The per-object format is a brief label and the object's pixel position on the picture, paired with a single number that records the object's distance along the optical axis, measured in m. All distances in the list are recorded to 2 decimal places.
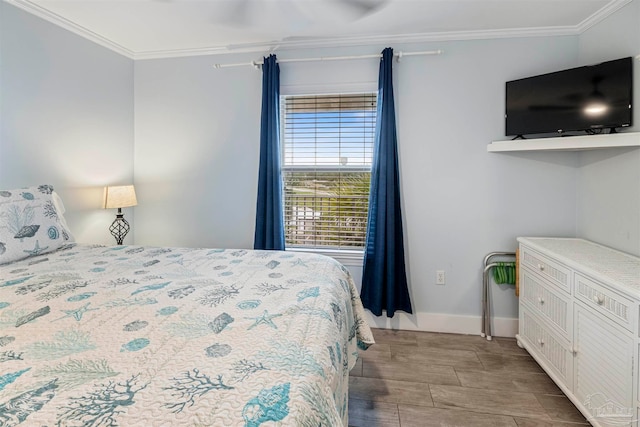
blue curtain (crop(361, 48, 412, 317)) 2.75
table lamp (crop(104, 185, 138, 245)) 2.82
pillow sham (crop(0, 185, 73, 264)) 1.80
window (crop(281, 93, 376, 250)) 2.98
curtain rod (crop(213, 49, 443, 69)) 2.76
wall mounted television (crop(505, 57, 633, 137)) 2.09
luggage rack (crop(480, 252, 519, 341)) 2.71
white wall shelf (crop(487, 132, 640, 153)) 1.99
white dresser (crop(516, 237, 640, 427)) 1.47
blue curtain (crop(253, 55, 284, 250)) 2.89
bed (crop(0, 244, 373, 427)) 0.70
